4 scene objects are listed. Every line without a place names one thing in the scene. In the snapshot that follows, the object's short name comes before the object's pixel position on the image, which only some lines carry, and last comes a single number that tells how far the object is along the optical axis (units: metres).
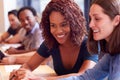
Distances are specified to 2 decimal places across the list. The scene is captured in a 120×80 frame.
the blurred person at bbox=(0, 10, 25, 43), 4.45
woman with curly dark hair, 1.66
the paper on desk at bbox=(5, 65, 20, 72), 2.00
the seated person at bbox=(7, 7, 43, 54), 2.97
